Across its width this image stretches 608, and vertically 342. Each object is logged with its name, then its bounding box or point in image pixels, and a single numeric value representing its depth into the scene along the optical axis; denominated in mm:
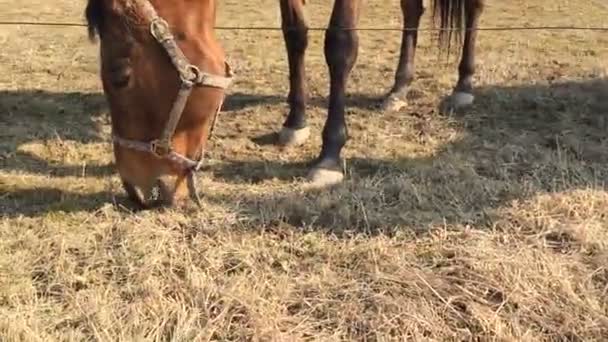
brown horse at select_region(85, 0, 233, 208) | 2928
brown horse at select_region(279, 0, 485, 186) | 3846
